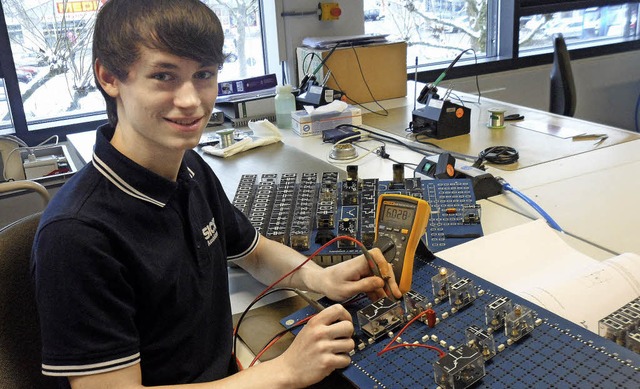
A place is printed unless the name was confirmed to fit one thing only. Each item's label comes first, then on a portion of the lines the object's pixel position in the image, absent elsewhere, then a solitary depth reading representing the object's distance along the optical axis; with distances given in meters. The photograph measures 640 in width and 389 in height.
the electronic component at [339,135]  2.20
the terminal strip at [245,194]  1.44
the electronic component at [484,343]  0.84
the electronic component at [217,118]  2.51
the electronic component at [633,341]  0.83
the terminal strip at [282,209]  1.30
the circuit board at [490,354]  0.78
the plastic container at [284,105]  2.47
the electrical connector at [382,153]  1.99
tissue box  2.31
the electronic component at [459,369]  0.78
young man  0.80
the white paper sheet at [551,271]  1.01
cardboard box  2.67
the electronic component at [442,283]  0.98
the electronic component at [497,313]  0.89
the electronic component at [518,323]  0.87
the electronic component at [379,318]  0.92
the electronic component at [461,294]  0.96
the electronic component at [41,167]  2.28
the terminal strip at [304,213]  1.26
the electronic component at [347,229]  1.23
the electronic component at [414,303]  0.95
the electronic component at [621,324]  0.86
